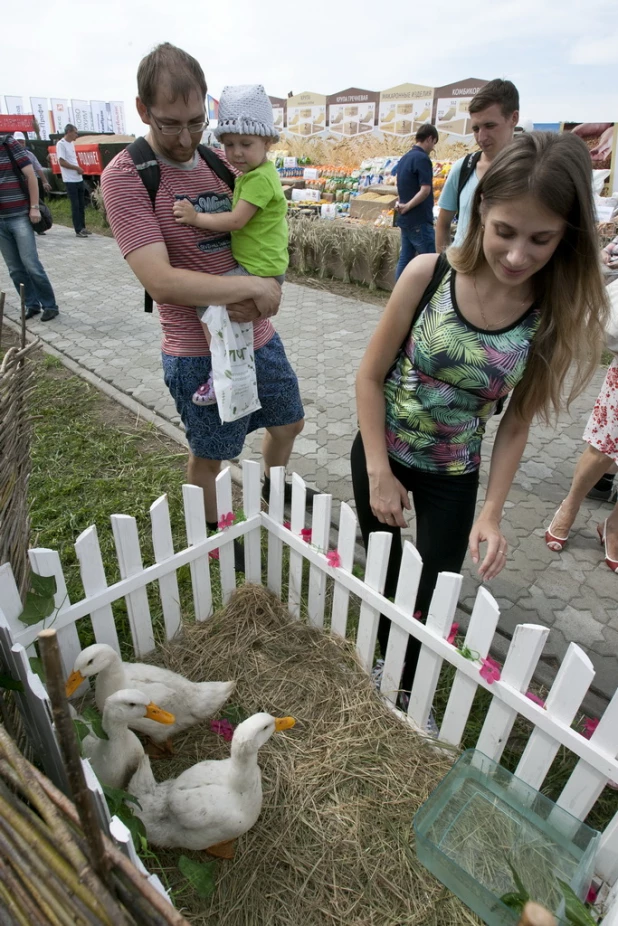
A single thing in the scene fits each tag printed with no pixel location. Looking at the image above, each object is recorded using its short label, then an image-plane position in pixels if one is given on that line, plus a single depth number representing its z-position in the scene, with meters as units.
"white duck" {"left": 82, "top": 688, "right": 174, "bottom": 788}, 1.63
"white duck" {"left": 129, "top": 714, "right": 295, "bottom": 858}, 1.61
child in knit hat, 2.08
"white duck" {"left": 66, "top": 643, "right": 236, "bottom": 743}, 1.81
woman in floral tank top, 1.39
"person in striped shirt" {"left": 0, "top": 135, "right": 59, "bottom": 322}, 5.57
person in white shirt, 10.92
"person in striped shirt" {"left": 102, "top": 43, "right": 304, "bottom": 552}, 1.75
